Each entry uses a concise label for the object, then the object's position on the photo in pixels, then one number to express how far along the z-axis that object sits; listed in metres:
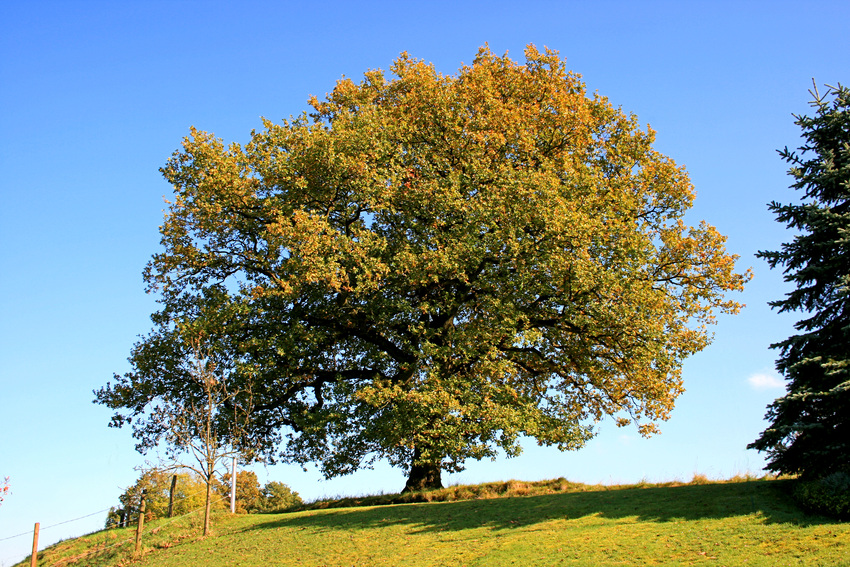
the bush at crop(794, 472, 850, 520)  15.61
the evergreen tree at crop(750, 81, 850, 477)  16.77
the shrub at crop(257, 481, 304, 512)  69.69
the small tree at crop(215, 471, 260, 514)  59.17
